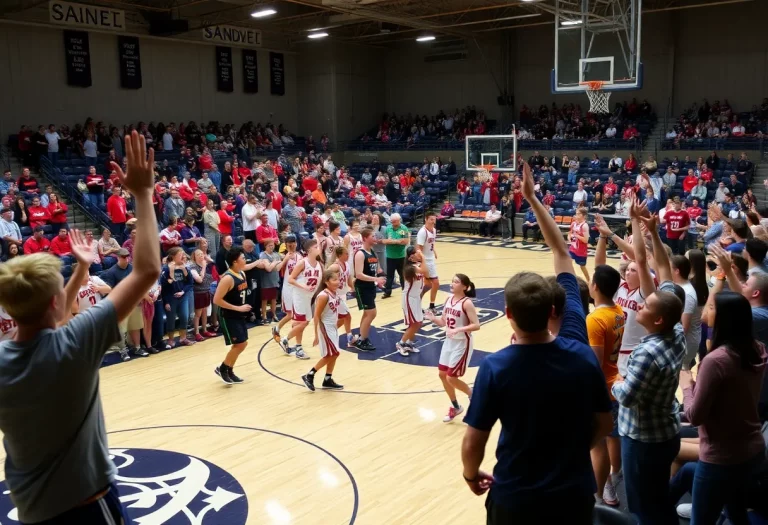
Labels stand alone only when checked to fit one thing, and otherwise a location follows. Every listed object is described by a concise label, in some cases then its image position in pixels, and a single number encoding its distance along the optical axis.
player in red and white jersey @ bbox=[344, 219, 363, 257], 12.39
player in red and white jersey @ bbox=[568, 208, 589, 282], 13.34
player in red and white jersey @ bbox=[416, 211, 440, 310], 12.01
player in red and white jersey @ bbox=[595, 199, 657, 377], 4.85
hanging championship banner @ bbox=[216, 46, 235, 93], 27.42
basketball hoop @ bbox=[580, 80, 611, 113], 16.98
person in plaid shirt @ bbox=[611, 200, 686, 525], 3.72
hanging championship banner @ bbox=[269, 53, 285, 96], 29.72
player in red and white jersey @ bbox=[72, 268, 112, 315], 9.34
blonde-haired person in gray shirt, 2.22
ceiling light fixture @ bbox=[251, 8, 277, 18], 22.26
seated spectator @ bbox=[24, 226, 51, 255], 12.20
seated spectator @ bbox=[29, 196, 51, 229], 14.44
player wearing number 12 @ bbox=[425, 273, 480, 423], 7.32
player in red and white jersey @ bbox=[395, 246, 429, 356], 9.90
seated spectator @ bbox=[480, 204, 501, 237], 22.94
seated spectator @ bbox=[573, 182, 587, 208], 21.66
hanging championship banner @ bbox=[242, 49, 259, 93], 28.50
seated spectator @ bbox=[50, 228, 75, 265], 12.29
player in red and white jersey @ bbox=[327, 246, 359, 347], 9.83
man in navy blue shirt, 2.48
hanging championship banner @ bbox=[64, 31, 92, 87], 22.33
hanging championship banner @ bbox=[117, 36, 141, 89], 23.80
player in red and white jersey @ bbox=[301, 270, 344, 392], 8.41
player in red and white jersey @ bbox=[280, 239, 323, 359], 9.84
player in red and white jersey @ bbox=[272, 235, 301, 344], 10.55
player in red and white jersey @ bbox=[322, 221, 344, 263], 12.09
